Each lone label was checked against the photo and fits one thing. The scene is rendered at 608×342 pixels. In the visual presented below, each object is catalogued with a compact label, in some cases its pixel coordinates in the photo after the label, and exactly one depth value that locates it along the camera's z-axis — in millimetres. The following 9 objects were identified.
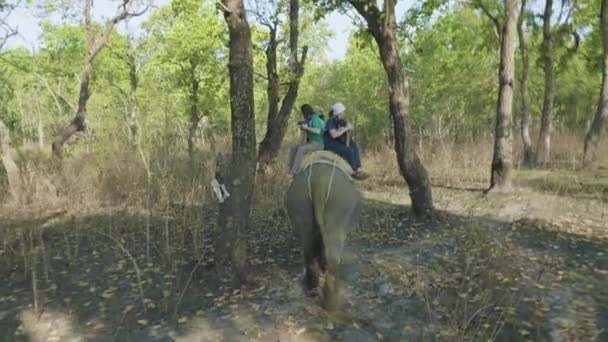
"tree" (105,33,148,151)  30141
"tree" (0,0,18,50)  12932
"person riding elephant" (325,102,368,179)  5184
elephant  4887
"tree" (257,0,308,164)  13039
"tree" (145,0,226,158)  26672
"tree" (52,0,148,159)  14367
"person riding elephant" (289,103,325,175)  5234
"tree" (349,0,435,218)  8539
